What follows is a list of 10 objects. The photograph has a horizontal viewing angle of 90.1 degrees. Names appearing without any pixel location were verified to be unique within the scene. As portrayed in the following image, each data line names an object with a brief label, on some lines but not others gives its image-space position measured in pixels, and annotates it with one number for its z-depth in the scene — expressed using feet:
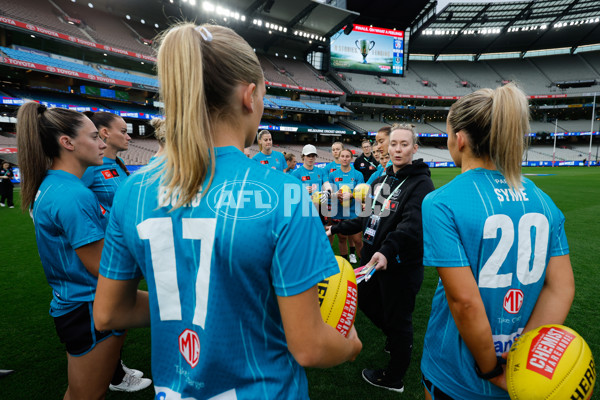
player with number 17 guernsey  2.65
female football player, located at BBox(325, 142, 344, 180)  24.04
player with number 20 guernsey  4.20
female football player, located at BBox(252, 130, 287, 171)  25.31
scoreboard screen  139.95
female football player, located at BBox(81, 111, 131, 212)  9.84
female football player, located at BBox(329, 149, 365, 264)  18.62
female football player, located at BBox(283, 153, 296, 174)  27.09
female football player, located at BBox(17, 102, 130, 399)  5.67
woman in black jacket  8.30
